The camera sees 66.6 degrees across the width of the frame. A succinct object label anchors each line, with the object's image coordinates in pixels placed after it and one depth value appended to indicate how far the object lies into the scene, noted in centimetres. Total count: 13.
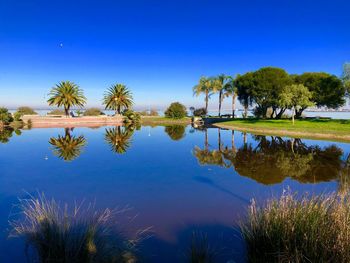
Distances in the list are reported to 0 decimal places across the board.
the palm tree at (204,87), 6596
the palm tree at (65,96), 5834
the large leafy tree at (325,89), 4903
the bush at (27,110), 6856
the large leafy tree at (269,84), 5269
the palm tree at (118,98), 6631
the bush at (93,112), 7544
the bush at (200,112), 7131
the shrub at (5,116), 4894
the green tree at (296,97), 4061
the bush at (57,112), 7472
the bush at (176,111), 6625
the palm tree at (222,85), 6456
